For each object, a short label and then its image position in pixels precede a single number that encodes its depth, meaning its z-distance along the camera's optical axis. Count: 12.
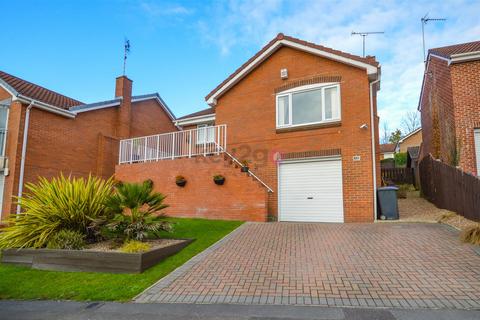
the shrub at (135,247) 6.53
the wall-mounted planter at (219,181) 11.61
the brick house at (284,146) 10.89
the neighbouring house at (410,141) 36.34
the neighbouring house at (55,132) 13.24
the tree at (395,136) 46.62
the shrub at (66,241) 7.04
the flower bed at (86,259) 6.13
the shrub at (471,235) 6.67
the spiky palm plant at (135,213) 7.25
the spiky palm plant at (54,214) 7.33
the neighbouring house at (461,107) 11.70
